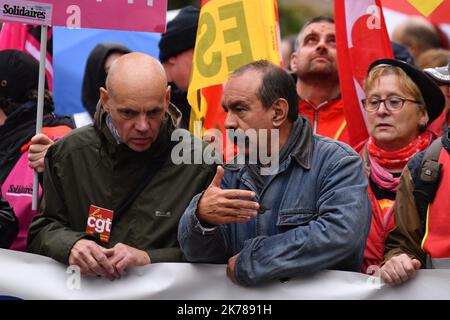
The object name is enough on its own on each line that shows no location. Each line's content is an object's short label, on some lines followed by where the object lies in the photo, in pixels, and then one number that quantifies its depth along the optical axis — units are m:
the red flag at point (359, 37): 13.41
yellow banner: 12.86
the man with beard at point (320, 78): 14.09
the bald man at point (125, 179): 10.56
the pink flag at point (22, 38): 14.69
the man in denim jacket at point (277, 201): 9.57
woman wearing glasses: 11.93
